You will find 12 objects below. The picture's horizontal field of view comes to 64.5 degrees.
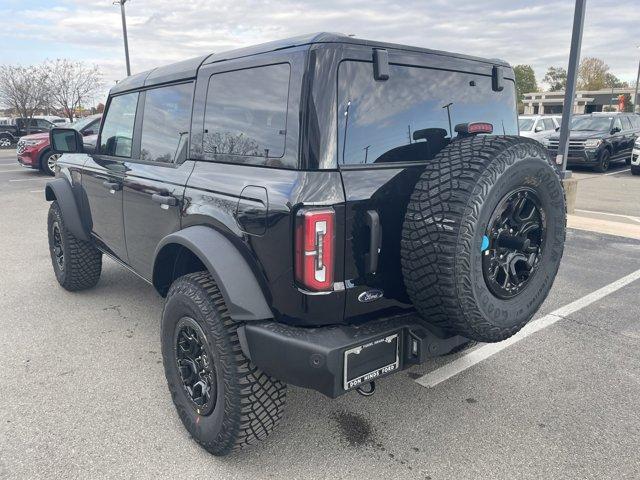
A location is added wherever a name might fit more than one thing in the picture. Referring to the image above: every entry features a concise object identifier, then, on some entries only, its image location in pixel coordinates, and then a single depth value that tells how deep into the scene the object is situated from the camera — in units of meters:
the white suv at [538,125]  15.91
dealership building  76.32
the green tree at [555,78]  97.31
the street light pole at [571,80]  7.56
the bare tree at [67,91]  35.59
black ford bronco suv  2.08
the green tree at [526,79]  88.62
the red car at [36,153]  14.19
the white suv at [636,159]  13.65
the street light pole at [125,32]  22.01
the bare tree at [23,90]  33.28
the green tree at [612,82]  96.31
